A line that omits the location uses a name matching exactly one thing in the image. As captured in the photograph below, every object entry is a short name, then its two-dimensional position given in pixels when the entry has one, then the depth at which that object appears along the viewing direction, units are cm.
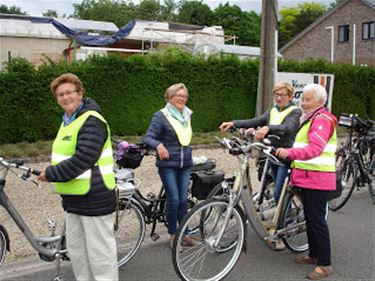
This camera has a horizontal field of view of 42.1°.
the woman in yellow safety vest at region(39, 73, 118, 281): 336
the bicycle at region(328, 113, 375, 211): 712
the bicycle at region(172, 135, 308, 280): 425
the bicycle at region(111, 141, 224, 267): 462
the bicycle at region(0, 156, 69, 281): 402
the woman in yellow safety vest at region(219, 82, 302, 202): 533
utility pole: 906
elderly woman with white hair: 437
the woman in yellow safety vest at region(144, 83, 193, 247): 491
